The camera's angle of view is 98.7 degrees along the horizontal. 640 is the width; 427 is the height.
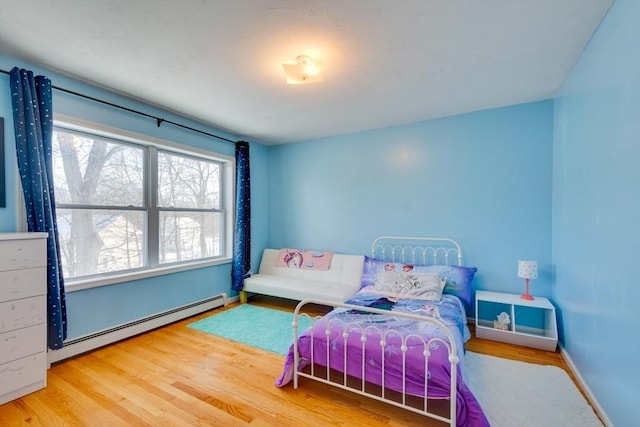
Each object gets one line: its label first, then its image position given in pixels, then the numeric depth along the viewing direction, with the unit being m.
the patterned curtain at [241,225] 4.02
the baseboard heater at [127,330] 2.40
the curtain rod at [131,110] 2.36
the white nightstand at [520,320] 2.60
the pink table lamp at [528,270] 2.69
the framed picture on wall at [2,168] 2.08
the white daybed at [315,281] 3.40
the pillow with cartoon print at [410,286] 2.71
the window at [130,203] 2.59
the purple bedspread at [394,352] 1.58
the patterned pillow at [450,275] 2.88
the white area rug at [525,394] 1.70
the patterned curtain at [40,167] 2.10
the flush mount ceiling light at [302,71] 2.07
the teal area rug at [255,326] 2.79
